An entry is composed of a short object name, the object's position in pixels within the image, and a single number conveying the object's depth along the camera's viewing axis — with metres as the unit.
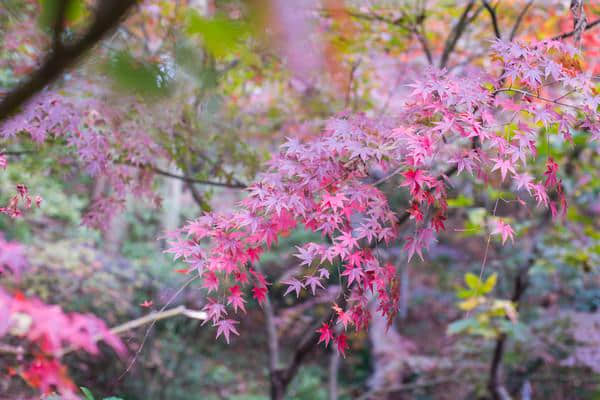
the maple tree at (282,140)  0.96
